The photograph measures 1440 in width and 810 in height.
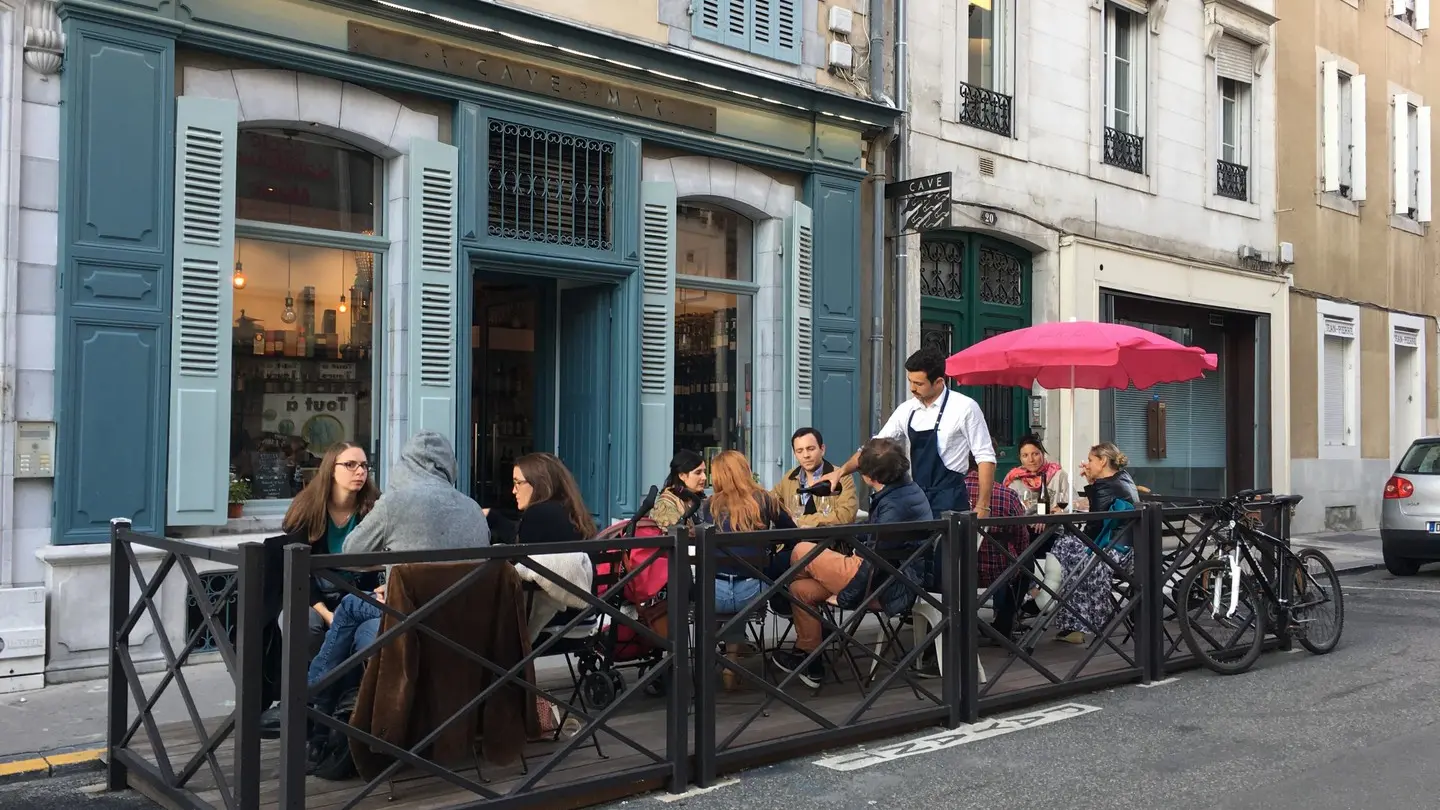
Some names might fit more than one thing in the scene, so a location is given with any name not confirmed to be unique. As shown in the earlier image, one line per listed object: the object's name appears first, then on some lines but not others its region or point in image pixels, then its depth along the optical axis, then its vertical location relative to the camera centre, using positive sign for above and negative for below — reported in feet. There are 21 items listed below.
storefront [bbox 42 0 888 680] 23.44 +4.03
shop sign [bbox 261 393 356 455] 26.61 +0.33
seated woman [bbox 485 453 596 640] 19.01 -1.09
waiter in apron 24.70 +0.01
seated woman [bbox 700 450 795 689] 20.53 -1.23
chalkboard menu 26.30 -0.93
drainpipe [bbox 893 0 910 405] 37.78 +8.88
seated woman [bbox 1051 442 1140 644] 22.48 -2.50
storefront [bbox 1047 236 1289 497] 47.11 +2.16
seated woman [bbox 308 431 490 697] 16.05 -1.15
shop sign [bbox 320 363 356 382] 27.40 +1.35
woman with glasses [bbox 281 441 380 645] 18.35 -1.15
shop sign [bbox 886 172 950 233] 35.88 +6.95
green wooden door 40.70 +4.67
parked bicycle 24.29 -3.07
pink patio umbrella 28.73 +1.96
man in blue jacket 20.31 -2.09
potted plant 25.52 -1.29
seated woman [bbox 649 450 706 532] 21.76 -0.96
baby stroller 18.24 -3.02
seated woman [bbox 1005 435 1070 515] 30.22 -1.00
